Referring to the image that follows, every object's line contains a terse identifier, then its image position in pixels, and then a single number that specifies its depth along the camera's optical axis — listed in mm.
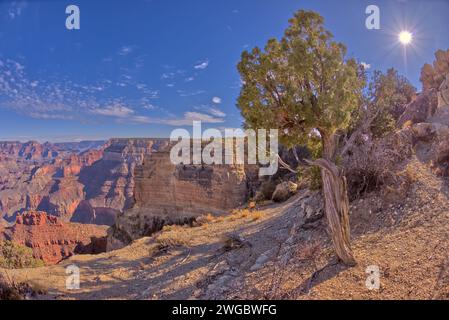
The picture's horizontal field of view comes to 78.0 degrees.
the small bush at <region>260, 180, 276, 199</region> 20922
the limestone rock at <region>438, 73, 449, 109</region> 19378
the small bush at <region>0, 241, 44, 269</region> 18309
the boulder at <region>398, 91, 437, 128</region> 19438
